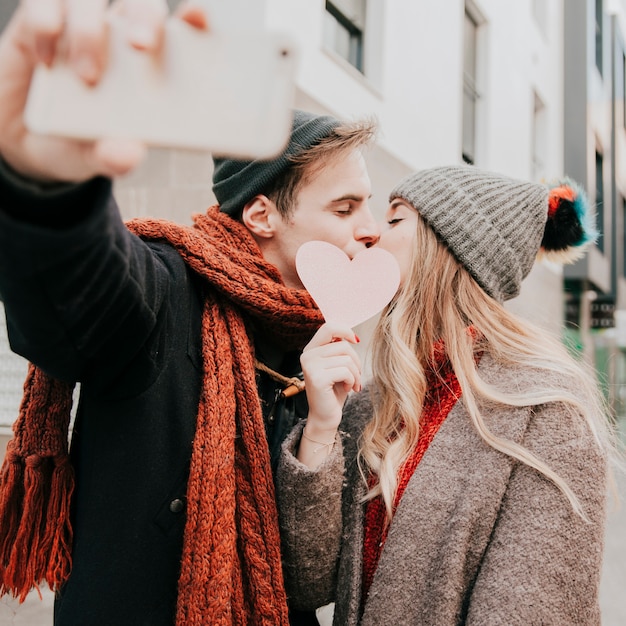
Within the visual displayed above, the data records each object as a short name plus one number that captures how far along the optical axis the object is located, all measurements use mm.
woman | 1390
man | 980
